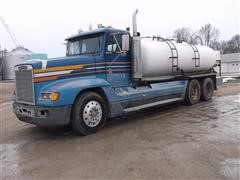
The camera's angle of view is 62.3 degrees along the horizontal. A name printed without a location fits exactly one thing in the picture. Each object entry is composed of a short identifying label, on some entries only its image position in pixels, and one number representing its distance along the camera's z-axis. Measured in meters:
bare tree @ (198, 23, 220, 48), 56.21
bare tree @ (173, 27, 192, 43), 51.35
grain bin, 30.13
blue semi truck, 4.40
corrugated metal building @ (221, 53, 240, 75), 37.16
